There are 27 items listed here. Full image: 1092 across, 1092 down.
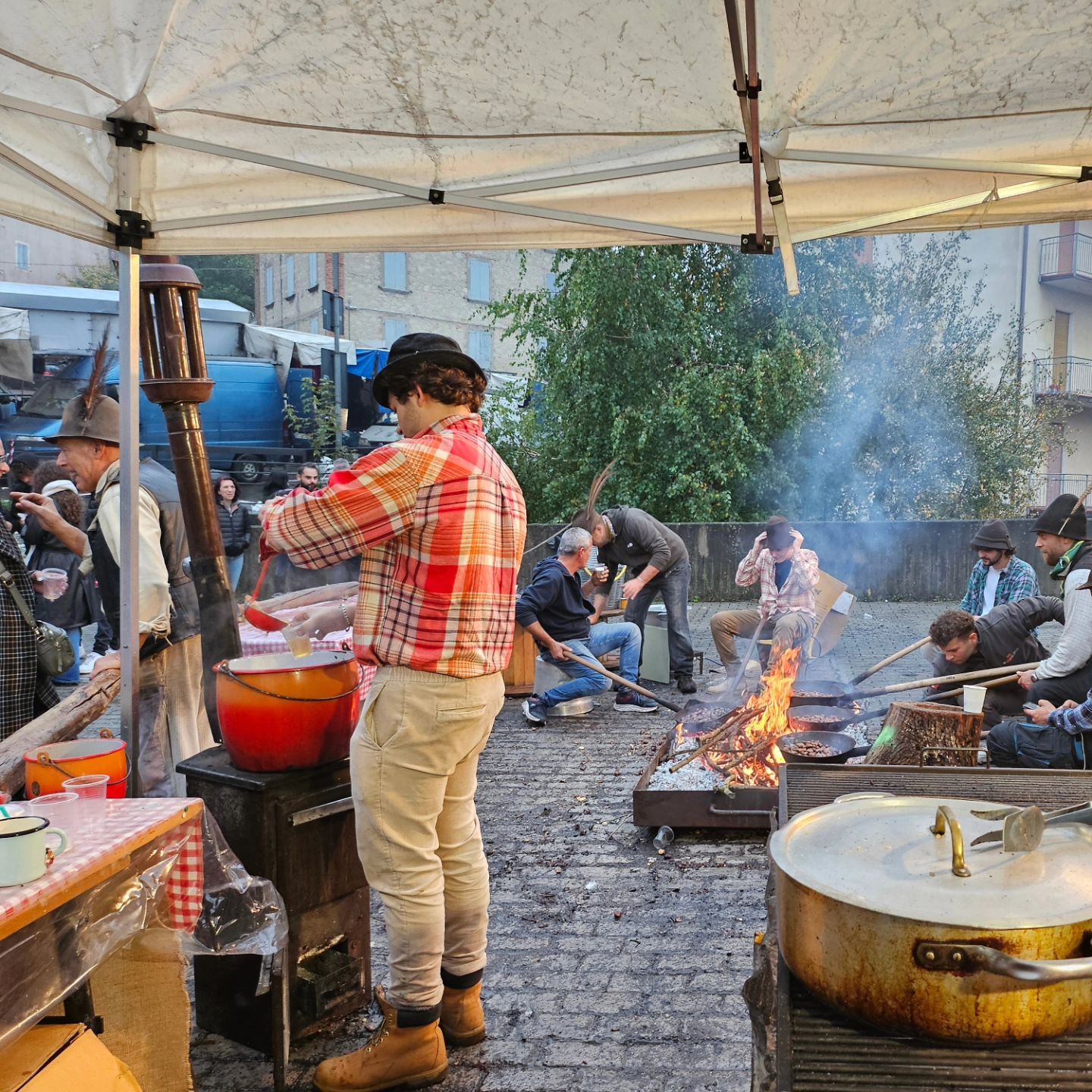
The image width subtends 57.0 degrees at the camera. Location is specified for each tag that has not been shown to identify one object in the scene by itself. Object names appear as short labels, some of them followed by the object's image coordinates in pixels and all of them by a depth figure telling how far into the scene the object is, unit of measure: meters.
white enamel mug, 2.22
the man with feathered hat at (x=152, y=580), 5.02
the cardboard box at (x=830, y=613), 9.73
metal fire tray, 5.60
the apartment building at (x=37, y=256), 40.29
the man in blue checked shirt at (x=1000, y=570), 7.88
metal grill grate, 1.77
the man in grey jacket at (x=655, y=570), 9.95
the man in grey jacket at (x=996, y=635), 6.64
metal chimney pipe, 3.93
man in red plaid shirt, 3.09
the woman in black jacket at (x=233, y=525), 11.00
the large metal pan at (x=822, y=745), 5.70
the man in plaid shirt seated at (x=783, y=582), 9.16
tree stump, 5.03
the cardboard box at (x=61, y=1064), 2.18
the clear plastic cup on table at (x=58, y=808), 2.75
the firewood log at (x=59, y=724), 4.16
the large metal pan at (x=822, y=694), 6.87
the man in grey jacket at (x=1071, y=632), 5.68
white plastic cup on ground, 5.14
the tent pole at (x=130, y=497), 3.69
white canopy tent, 3.22
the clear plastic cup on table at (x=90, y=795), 2.80
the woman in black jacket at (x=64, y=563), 9.64
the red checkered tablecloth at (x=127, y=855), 2.21
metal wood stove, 3.41
